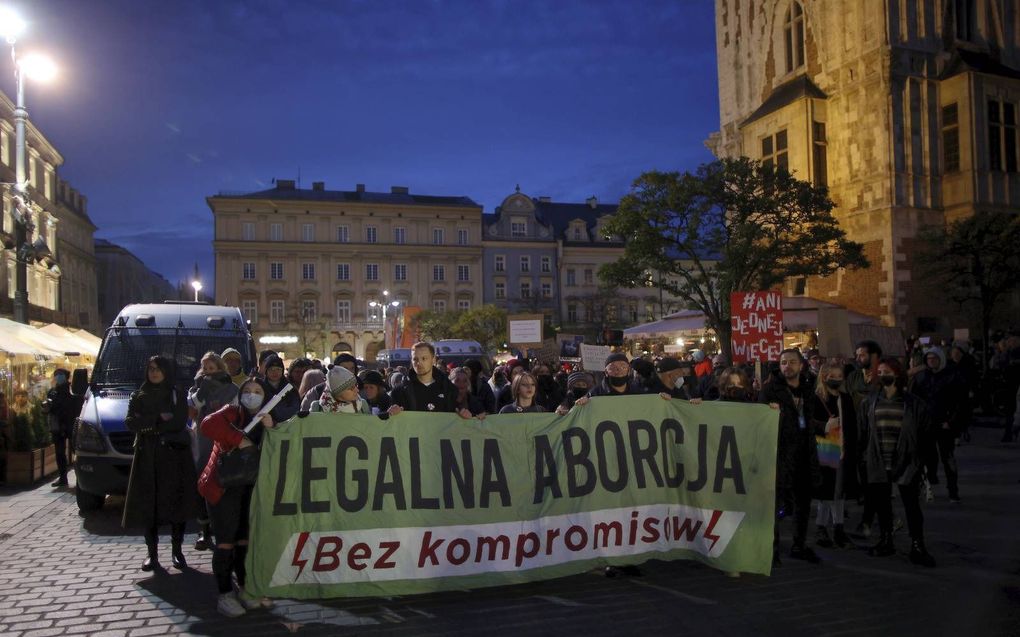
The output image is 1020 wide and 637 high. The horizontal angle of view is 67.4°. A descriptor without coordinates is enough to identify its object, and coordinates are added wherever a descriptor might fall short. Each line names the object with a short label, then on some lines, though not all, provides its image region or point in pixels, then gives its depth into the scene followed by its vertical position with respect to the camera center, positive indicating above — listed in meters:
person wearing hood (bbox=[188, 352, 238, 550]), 7.36 -0.38
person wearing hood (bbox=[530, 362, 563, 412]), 9.18 -0.48
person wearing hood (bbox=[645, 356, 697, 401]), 7.06 -0.26
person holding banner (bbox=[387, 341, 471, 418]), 6.59 -0.29
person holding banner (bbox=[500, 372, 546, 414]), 6.76 -0.36
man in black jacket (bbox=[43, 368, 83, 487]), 11.11 -0.75
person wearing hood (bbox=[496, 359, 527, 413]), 9.46 -0.49
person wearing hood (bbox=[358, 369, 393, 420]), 6.86 -0.31
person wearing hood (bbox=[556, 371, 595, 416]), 7.31 -0.33
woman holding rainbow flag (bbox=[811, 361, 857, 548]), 7.11 -0.93
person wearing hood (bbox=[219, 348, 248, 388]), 9.21 -0.05
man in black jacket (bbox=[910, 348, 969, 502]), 9.16 -0.70
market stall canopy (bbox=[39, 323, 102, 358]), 17.02 +0.53
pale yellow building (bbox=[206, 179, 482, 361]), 71.81 +9.44
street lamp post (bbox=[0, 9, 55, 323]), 14.37 +3.48
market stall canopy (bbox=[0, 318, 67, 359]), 13.06 +0.44
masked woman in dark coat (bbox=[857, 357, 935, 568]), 6.51 -0.90
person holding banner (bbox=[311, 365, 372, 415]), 5.69 -0.28
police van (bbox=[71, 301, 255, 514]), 8.41 -0.04
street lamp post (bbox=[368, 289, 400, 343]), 69.31 +4.92
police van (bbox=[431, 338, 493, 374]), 22.02 +0.10
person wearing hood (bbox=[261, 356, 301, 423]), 7.74 -0.33
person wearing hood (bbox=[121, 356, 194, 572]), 6.56 -0.92
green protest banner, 5.38 -1.09
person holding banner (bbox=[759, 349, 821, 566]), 6.63 -0.90
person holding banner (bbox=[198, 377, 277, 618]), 5.22 -0.92
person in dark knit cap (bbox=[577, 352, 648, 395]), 6.68 -0.24
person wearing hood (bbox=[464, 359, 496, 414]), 9.34 -0.44
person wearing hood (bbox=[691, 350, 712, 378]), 15.78 -0.29
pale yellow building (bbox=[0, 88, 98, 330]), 43.09 +9.57
